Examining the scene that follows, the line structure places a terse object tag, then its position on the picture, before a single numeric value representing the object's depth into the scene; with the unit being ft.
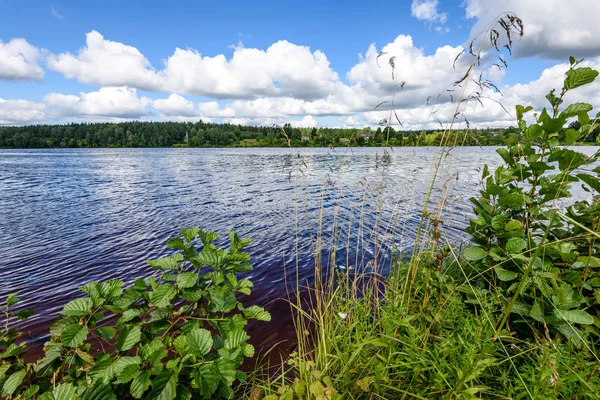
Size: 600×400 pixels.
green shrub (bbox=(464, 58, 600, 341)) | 8.86
